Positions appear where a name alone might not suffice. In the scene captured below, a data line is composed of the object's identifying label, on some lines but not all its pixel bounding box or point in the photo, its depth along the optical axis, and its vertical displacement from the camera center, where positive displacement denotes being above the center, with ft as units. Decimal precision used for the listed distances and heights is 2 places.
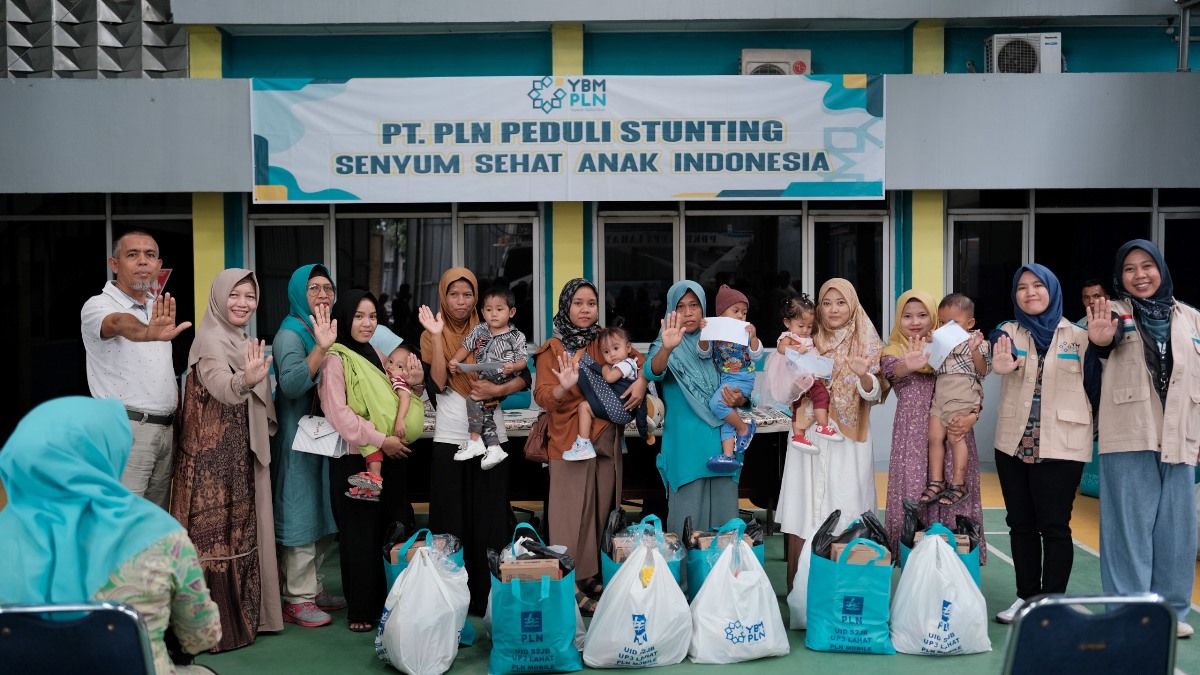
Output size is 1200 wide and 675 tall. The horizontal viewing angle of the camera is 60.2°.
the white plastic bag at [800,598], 14.55 -3.90
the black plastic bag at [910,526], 14.43 -2.88
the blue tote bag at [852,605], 13.53 -3.75
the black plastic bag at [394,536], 14.10 -2.94
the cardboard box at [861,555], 13.61 -3.09
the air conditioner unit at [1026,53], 26.14 +6.76
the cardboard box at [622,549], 13.74 -3.02
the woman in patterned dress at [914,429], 15.19 -1.60
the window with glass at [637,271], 27.68 +1.39
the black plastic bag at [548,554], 13.08 -2.94
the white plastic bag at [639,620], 12.91 -3.74
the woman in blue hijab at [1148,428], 13.83 -1.48
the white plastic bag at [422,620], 12.86 -3.71
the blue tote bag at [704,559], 13.96 -3.23
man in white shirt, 13.03 -0.38
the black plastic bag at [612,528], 13.94 -2.82
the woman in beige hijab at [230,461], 13.69 -1.82
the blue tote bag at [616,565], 13.70 -3.22
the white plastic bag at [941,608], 13.46 -3.76
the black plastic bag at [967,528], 14.17 -2.89
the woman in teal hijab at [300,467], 14.67 -2.09
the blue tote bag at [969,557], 13.84 -3.23
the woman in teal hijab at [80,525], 7.82 -1.55
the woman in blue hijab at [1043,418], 14.12 -1.37
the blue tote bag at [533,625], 12.84 -3.77
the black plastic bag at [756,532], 14.05 -2.89
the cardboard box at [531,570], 12.92 -3.08
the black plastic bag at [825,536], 13.78 -2.91
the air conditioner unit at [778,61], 26.43 +6.66
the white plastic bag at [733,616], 13.30 -3.80
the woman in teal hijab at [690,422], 14.98 -1.46
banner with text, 25.36 +4.54
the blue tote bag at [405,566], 13.65 -3.28
